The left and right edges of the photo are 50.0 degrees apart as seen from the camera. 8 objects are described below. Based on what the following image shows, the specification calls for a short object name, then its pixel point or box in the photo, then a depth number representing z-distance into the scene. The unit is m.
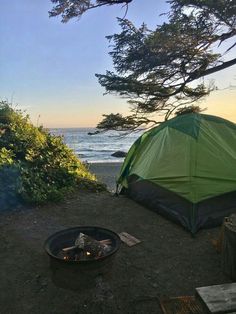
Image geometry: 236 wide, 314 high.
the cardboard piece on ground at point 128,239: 3.90
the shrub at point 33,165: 5.28
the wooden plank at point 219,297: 1.96
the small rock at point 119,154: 24.59
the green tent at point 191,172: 4.20
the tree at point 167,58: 6.24
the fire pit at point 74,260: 2.85
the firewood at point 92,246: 3.06
